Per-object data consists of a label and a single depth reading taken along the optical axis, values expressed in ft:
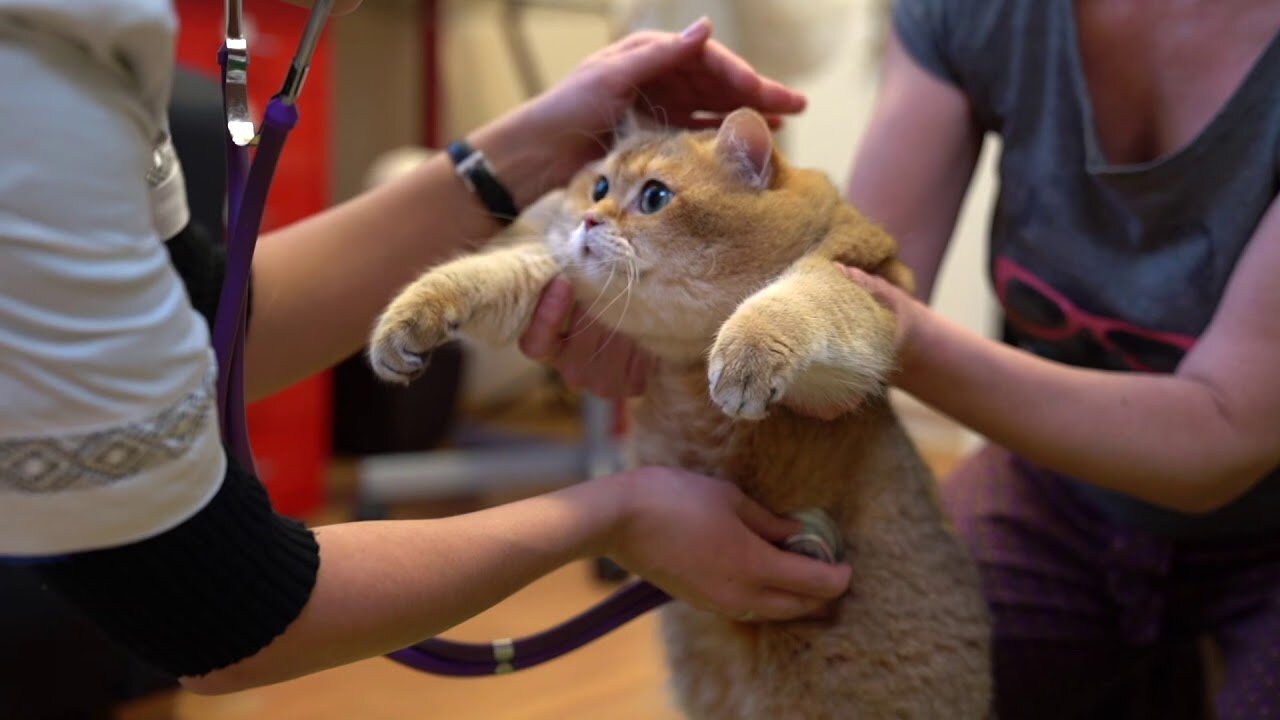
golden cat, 2.90
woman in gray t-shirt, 3.01
